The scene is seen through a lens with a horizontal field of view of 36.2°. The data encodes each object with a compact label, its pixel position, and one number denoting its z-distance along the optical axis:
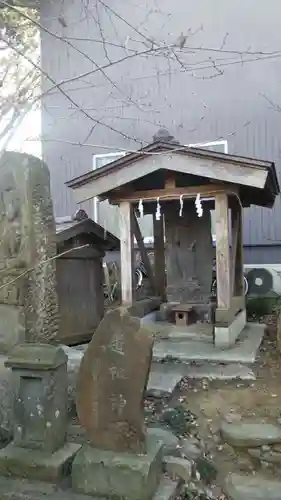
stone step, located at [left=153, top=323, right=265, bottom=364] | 6.08
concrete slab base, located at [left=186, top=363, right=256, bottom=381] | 5.45
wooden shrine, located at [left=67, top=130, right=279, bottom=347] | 6.71
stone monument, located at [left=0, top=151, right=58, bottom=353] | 3.77
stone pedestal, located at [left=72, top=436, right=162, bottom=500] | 2.95
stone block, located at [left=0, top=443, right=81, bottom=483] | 3.13
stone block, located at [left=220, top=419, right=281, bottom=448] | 3.97
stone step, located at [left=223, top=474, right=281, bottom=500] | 3.41
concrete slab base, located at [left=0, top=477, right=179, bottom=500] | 3.00
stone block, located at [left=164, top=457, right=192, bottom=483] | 3.33
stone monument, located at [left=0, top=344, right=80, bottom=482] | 3.17
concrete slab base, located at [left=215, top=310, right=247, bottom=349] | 6.58
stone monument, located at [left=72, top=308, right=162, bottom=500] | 2.99
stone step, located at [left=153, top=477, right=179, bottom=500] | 3.02
